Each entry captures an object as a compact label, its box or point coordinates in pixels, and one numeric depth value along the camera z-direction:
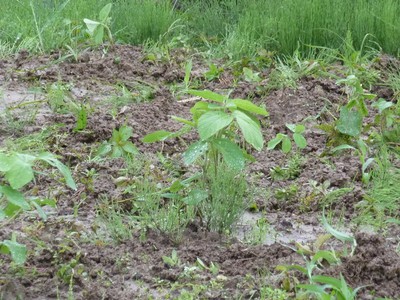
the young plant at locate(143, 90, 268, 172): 6.15
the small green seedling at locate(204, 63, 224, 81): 10.53
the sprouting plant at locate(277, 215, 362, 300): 5.19
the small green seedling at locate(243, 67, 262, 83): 10.13
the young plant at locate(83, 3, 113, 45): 11.05
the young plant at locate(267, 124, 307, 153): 7.74
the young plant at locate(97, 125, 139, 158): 7.94
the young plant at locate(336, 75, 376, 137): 8.19
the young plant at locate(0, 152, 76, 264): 5.32
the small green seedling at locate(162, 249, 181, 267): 5.99
